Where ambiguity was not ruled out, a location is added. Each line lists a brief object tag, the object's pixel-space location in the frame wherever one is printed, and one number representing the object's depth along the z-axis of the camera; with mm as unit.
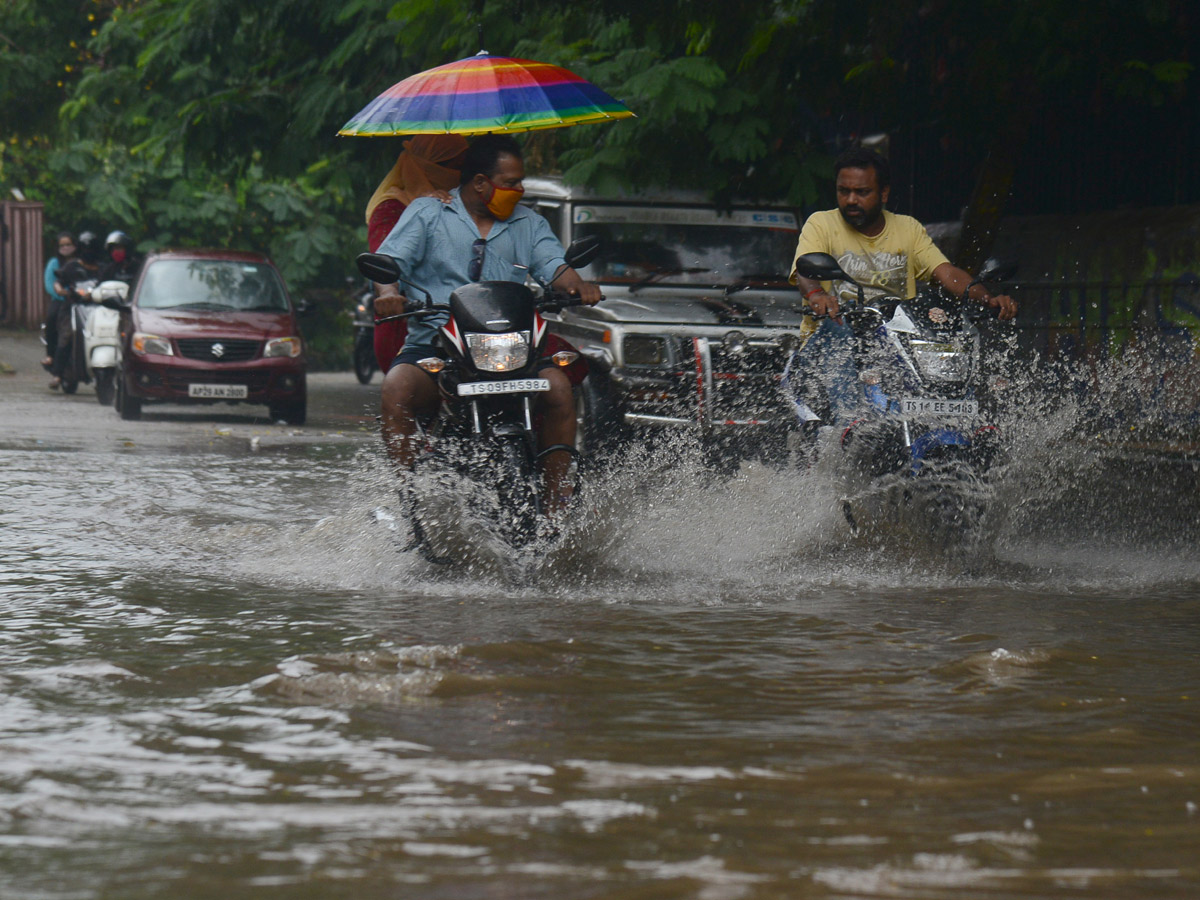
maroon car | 36656
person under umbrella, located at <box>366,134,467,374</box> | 16453
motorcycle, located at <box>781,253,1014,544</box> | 14789
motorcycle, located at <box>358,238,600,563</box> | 13625
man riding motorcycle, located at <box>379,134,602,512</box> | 14508
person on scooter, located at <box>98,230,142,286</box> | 45781
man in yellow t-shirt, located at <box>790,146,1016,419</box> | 15734
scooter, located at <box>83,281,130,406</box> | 41562
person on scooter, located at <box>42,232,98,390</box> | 45219
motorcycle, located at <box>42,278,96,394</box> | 44144
